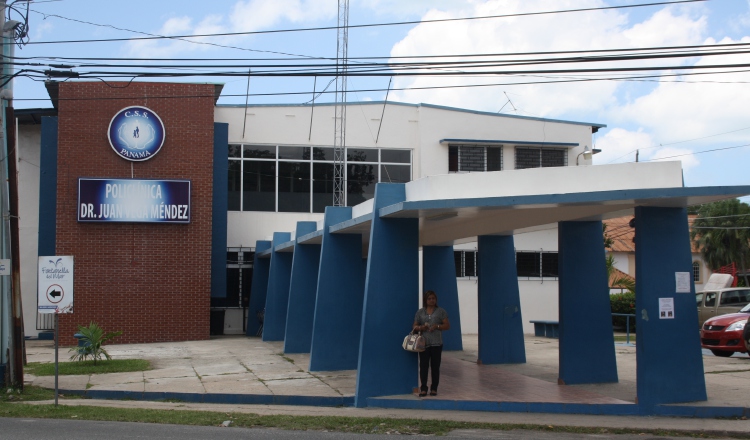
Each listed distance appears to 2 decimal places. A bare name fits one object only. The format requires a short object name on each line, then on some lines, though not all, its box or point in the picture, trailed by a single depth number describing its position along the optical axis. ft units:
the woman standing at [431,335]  41.83
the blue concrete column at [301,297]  66.64
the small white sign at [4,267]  47.47
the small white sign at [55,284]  43.47
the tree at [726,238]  167.63
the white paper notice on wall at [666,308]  39.75
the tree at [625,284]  115.65
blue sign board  82.28
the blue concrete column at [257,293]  91.45
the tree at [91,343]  60.13
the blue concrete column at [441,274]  66.90
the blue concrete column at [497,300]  58.13
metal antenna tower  94.48
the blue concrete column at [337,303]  54.90
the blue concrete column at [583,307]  47.60
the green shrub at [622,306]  105.50
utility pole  48.32
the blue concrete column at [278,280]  79.15
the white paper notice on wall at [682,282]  40.24
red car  68.33
